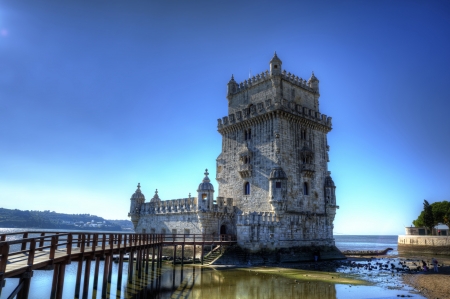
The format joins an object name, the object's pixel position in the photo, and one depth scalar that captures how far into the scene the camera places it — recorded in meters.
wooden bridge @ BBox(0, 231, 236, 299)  10.66
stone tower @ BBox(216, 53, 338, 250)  33.19
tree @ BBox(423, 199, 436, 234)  60.97
